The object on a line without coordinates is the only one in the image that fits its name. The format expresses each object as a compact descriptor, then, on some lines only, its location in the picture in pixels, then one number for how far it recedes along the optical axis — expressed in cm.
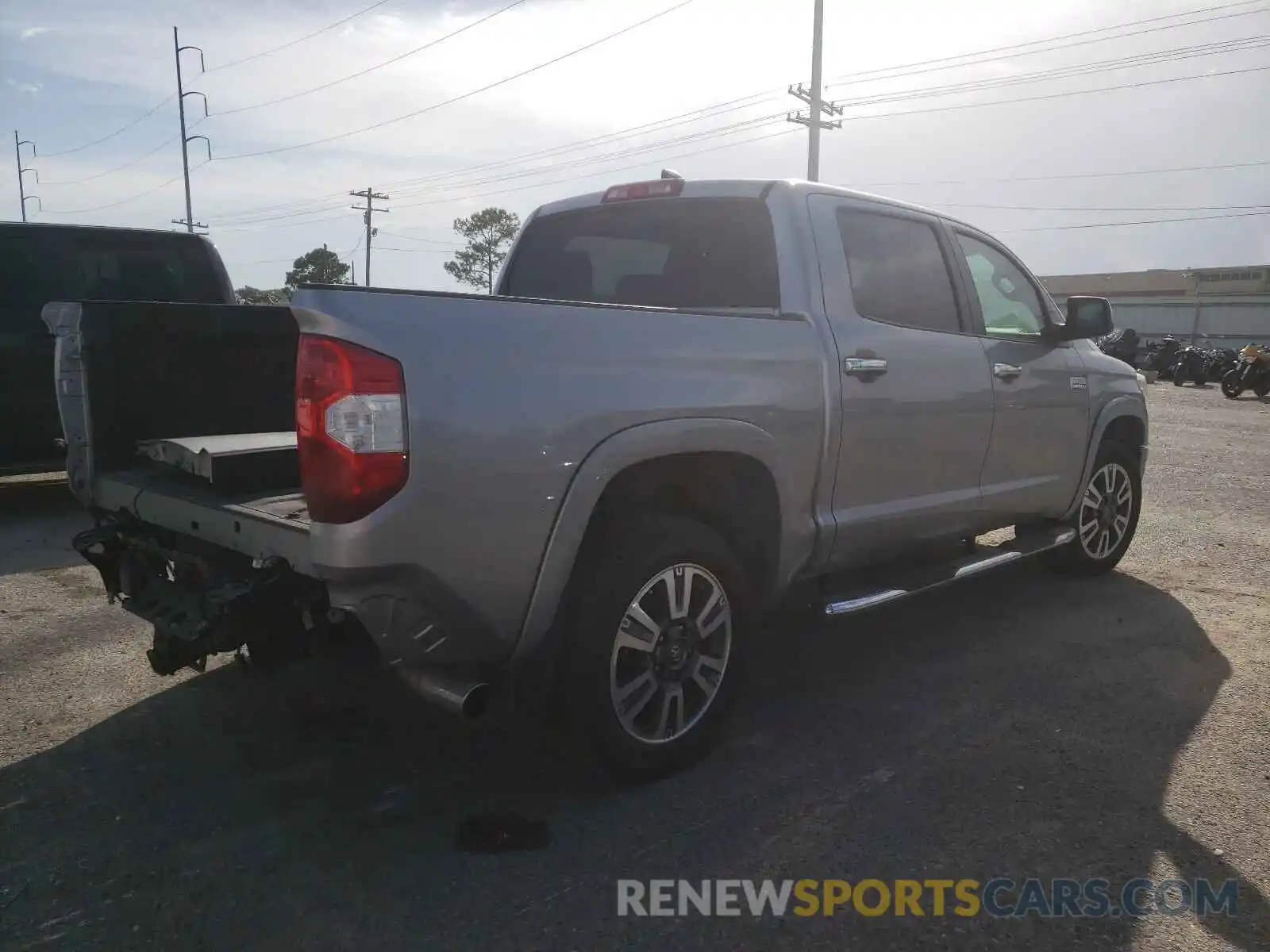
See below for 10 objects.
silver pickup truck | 243
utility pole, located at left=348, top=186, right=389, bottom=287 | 5709
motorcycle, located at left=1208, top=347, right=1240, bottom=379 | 2781
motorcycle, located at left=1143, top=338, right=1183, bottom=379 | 3041
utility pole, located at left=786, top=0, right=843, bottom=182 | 2830
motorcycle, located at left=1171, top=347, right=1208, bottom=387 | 2773
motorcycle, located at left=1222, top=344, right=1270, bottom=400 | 2195
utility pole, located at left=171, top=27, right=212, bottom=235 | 4712
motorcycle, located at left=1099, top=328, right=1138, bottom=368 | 2891
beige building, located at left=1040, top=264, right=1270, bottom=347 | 4981
